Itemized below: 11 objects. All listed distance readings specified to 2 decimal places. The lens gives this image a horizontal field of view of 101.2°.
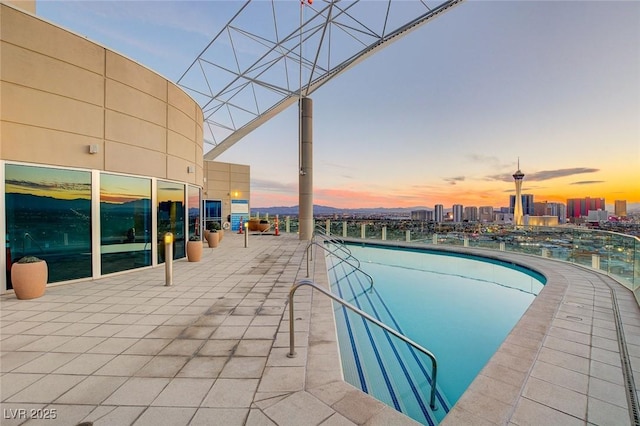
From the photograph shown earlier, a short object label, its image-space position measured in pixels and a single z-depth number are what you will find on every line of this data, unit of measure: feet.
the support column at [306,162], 45.47
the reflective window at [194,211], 30.94
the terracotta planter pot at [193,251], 26.53
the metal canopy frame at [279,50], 45.76
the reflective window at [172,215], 24.63
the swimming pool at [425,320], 10.98
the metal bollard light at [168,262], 17.80
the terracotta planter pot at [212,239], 38.22
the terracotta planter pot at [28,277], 14.66
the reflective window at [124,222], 19.93
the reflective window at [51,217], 16.08
